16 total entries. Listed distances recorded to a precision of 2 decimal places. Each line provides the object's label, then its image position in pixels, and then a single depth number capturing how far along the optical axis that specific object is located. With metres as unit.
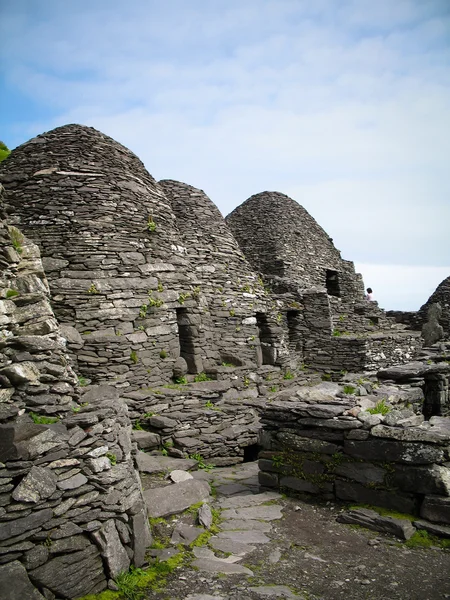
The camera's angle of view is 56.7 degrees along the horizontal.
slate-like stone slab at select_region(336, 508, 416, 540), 4.84
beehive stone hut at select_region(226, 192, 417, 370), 17.78
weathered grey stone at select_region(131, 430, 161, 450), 8.75
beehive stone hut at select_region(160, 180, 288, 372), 12.34
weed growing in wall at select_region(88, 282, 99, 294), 9.75
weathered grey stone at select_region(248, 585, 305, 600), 3.75
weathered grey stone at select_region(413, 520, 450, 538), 4.73
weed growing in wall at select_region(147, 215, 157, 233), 11.21
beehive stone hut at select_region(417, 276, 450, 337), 25.84
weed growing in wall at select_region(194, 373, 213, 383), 11.05
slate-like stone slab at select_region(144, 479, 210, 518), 5.48
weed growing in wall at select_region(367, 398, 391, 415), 6.02
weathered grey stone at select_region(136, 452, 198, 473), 7.33
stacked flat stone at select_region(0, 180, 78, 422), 4.64
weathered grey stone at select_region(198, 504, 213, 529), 5.23
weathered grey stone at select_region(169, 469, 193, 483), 6.78
